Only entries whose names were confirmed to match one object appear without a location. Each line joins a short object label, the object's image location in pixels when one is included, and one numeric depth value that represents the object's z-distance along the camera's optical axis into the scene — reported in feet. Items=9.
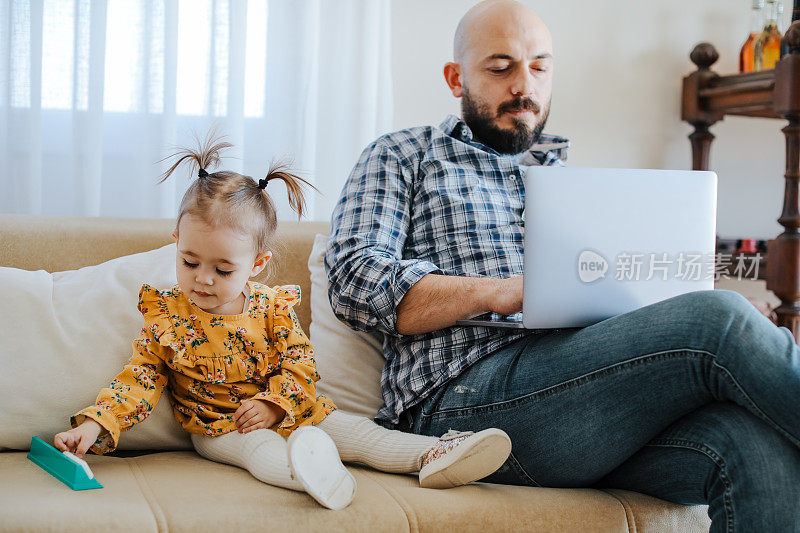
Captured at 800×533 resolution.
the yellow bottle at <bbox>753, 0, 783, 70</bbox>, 7.45
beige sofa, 3.13
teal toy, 3.35
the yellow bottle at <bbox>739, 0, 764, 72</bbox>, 7.68
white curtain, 5.90
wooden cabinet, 6.72
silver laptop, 3.51
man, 3.29
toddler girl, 3.83
